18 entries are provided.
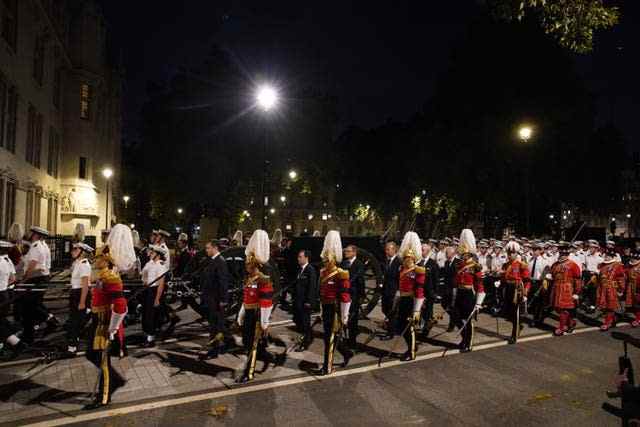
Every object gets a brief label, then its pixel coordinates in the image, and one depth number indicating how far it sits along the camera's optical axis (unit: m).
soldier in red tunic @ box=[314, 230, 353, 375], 7.33
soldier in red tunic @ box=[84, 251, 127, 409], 5.84
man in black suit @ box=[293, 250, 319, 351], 9.44
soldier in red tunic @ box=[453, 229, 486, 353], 8.99
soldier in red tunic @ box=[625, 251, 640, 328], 12.41
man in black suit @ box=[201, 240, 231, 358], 8.47
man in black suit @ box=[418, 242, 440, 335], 10.31
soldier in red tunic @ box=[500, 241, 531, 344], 9.98
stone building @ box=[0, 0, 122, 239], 17.45
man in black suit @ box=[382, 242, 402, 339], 10.26
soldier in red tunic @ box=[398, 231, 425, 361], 8.12
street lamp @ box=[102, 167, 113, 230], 26.14
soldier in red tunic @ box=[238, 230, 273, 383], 6.91
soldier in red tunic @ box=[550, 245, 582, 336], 10.92
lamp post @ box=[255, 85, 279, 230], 13.80
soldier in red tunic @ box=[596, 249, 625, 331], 11.70
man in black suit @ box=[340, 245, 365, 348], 8.87
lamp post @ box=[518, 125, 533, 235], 19.87
